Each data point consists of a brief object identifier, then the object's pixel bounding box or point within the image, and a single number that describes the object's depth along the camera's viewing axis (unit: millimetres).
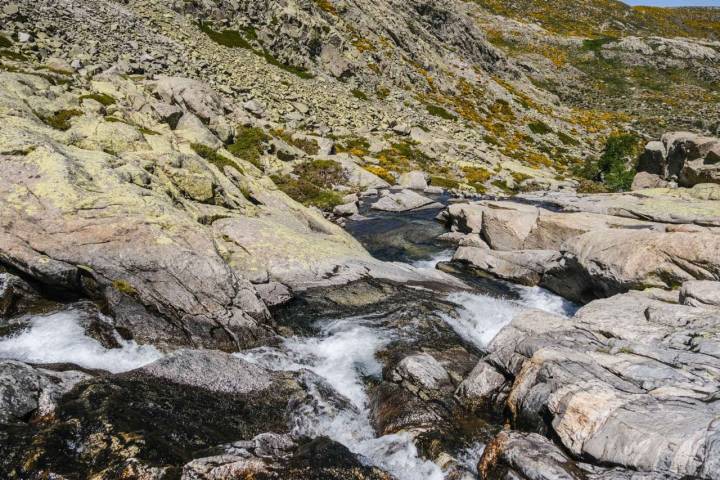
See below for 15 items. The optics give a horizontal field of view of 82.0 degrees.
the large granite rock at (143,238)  13117
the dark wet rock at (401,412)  10602
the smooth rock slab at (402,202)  40188
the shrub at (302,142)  52281
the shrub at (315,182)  40219
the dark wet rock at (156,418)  7512
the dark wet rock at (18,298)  12359
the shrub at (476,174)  56103
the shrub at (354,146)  57531
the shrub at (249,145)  43406
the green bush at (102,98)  27402
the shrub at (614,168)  56609
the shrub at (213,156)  27088
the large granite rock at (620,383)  7512
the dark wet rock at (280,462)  7570
